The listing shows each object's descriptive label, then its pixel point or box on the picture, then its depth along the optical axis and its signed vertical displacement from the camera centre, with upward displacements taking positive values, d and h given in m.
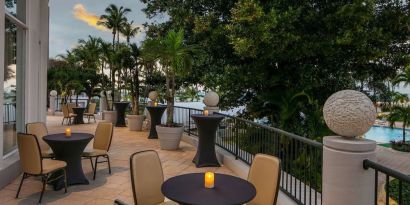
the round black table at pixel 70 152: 5.11 -0.87
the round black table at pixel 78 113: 14.56 -0.64
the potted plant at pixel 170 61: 8.01 +1.00
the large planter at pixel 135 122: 12.36 -0.87
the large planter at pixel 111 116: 14.35 -0.75
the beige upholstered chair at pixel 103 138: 6.06 -0.75
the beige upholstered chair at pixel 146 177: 3.24 -0.81
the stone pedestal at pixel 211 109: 7.81 -0.22
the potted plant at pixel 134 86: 12.41 +0.56
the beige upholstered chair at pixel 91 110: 15.34 -0.52
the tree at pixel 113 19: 27.62 +6.95
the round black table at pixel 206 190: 2.60 -0.79
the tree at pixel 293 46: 8.08 +1.48
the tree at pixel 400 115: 14.94 -0.64
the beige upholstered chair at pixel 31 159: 4.53 -0.86
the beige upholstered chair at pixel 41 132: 5.80 -0.62
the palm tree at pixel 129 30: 27.50 +5.97
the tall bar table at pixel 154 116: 10.12 -0.53
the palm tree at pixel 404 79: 14.05 +1.01
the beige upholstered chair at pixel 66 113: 14.11 -0.62
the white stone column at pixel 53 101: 18.52 -0.13
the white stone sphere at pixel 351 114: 2.76 -0.11
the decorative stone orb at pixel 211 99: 7.95 +0.03
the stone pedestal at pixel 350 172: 2.70 -0.60
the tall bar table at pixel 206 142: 6.73 -0.89
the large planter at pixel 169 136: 8.34 -0.95
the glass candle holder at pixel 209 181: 2.89 -0.73
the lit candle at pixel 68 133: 5.44 -0.58
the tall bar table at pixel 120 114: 13.59 -0.63
